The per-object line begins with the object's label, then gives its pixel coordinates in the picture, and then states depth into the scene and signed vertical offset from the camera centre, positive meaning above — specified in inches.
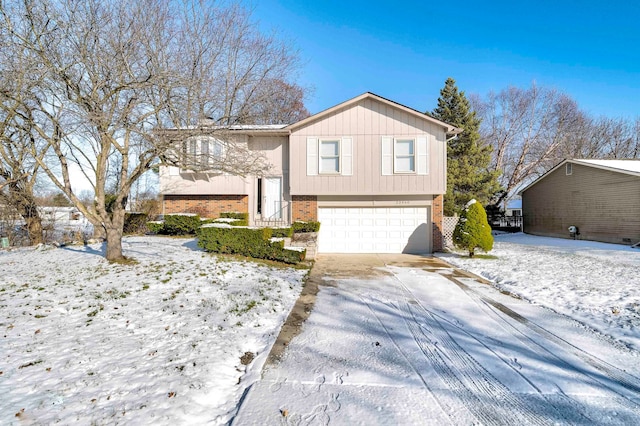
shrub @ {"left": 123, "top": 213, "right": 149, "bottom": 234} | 545.3 -11.9
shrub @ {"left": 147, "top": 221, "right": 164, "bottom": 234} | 498.6 -17.0
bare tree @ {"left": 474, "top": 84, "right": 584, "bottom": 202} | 1010.7 +277.6
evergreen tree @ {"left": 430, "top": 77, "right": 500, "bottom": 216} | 772.0 +143.6
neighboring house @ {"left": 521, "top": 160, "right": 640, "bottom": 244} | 528.4 +27.8
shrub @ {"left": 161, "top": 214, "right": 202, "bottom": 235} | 484.7 -10.4
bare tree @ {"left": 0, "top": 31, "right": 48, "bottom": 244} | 229.9 +88.3
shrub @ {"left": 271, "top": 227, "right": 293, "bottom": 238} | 404.5 -22.0
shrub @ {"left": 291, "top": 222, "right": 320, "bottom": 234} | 455.8 -16.7
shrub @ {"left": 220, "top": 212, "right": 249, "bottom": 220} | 483.9 +1.7
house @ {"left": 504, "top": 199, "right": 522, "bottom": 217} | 1365.7 +30.6
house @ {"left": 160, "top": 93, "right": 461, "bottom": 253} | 456.1 +61.0
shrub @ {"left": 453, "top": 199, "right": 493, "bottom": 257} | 398.0 -20.9
